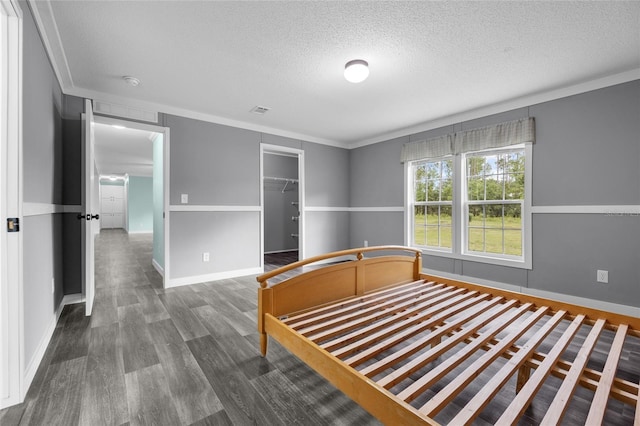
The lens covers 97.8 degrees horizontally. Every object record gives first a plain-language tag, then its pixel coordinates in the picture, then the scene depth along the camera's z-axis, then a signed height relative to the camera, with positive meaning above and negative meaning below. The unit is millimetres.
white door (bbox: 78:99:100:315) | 2387 +95
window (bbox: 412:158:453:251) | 4133 +151
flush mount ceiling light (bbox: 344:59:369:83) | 2453 +1265
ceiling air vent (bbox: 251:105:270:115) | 3602 +1361
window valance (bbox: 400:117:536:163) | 3281 +965
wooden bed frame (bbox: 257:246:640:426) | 1041 -671
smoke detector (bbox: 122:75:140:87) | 2789 +1349
